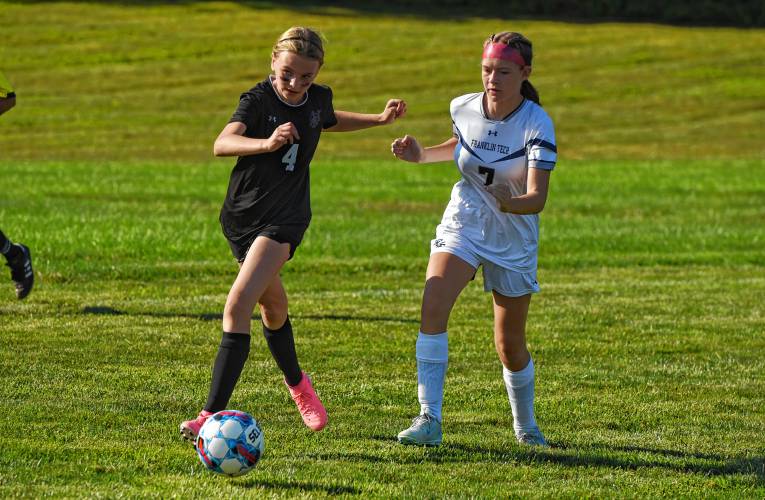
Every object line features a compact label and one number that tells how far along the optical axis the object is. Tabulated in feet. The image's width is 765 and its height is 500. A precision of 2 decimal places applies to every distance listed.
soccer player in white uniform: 47.32
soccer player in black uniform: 46.50
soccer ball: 41.47
